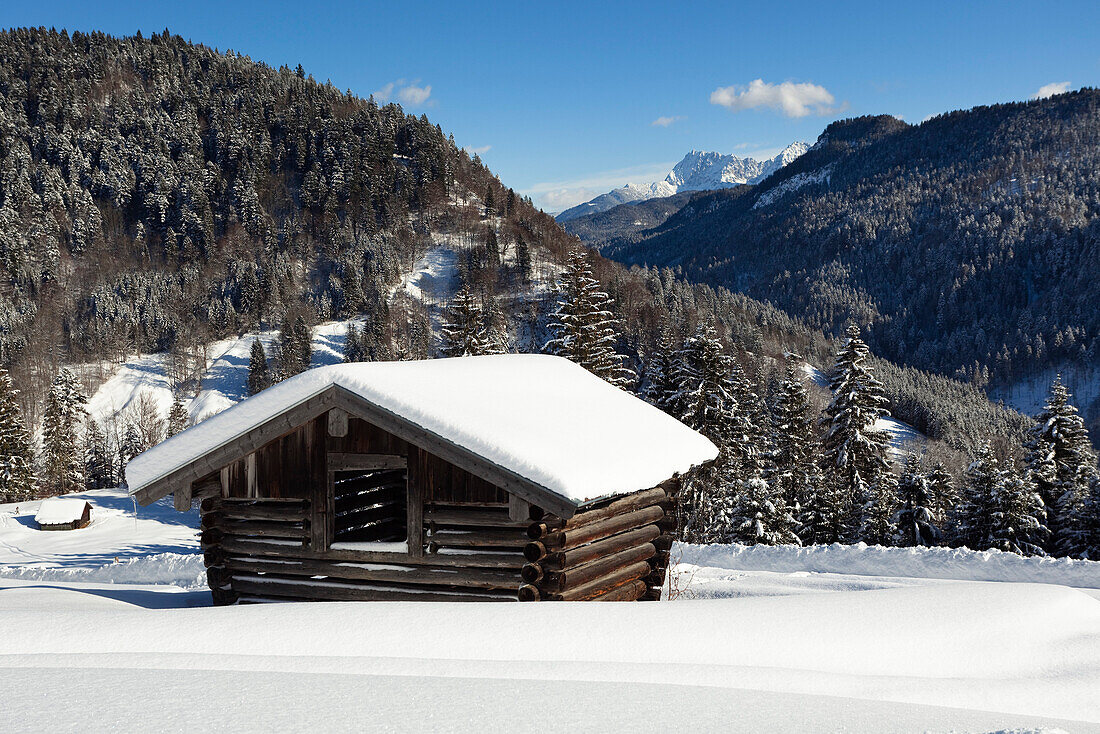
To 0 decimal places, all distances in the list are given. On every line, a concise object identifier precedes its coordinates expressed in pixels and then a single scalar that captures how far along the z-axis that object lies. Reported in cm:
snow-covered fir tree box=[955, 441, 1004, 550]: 2860
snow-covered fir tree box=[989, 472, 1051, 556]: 2814
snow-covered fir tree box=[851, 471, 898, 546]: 3278
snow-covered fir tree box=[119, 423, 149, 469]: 7169
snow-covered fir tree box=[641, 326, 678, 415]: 3997
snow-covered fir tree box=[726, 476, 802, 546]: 2909
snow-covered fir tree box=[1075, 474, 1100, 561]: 2758
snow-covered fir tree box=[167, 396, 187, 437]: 7800
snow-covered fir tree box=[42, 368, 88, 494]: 6222
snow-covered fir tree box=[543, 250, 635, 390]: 3538
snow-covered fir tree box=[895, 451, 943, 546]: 3167
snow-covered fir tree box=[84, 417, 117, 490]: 6900
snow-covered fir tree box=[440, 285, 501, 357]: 3728
